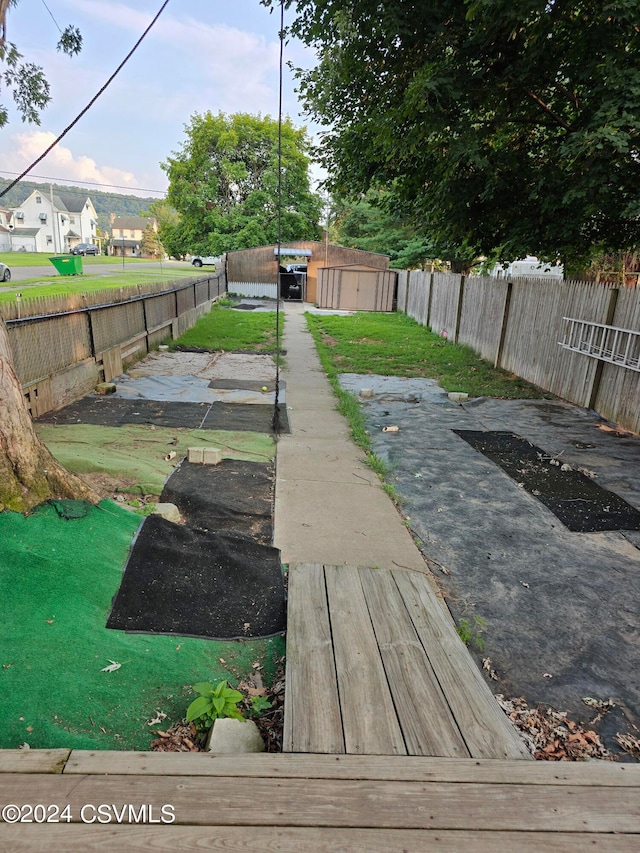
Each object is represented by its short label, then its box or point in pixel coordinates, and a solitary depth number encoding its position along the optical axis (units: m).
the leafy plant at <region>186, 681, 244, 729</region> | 2.17
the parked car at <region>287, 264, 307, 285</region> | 30.45
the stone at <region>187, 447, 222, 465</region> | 5.44
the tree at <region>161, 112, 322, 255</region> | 39.16
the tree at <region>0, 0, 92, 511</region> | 3.29
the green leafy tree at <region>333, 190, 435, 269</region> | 30.51
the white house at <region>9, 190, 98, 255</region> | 72.88
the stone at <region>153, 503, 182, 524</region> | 3.99
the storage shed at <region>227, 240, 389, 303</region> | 29.47
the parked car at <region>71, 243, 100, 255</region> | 61.97
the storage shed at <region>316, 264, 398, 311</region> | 26.91
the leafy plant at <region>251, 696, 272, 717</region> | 2.33
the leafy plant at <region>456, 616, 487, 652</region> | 3.00
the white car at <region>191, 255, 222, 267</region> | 55.94
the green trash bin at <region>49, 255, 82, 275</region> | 29.05
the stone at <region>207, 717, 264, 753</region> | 1.99
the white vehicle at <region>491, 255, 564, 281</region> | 25.47
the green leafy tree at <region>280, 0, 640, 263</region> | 5.84
